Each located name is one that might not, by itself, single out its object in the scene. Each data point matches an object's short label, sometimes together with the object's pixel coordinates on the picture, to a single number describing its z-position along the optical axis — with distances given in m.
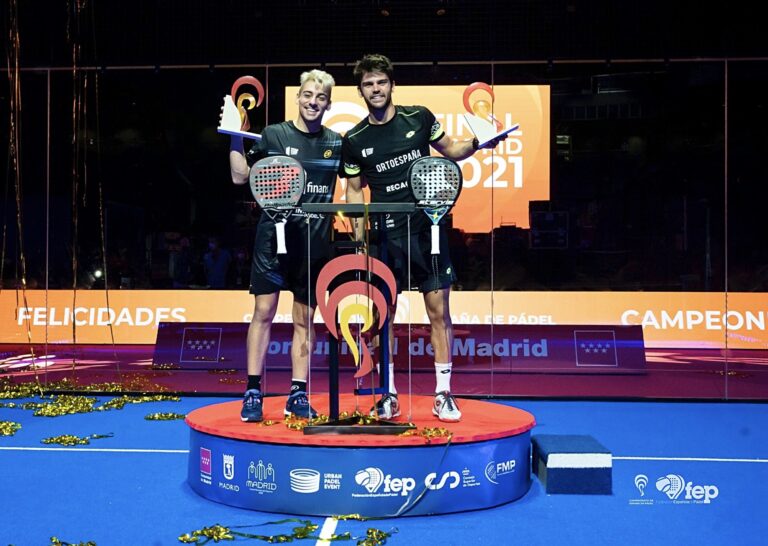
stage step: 3.58
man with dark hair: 3.79
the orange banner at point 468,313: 7.05
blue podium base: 3.19
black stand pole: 3.31
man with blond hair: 3.81
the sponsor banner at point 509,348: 6.93
